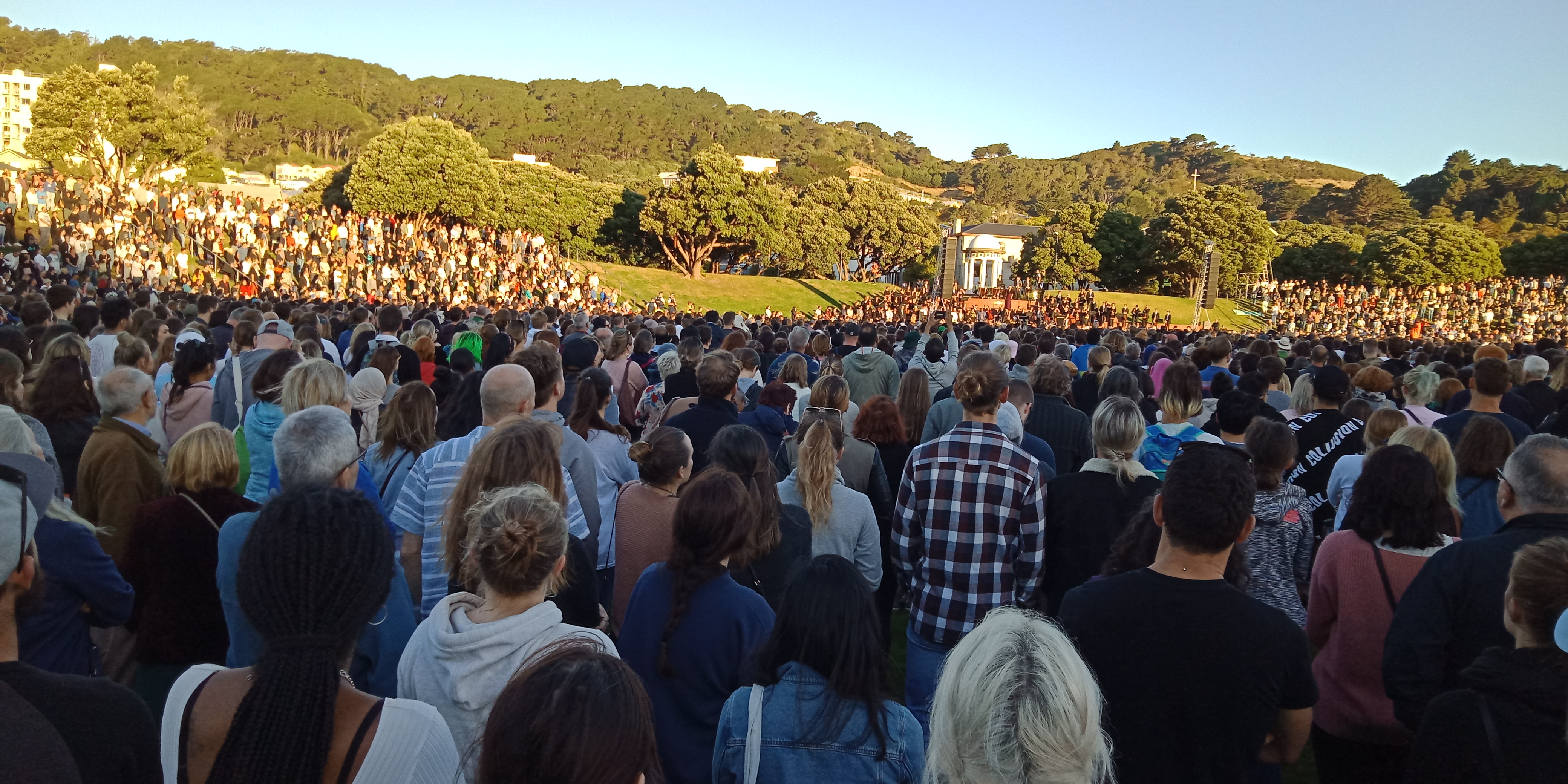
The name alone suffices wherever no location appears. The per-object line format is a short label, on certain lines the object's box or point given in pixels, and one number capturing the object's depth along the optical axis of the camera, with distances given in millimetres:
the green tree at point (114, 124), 38719
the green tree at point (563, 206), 49719
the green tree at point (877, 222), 58625
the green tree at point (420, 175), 42844
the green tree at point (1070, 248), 55469
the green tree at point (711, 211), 47125
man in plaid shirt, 3838
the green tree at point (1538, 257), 46938
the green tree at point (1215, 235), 52281
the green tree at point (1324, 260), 52031
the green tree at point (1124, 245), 55781
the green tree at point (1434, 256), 48781
